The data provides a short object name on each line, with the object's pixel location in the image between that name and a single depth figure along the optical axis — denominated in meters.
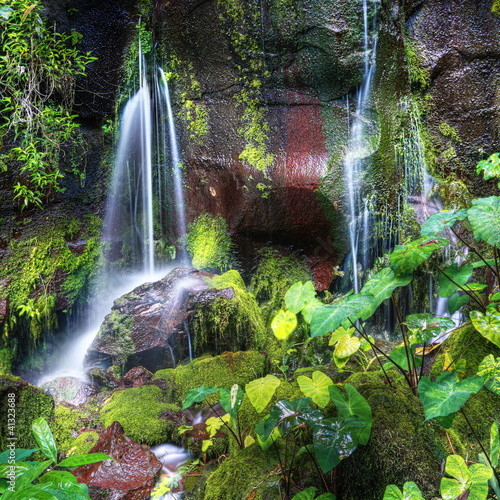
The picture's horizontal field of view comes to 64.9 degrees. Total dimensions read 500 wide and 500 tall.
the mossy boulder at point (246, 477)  1.67
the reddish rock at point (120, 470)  2.39
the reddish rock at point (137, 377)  4.47
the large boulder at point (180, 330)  4.91
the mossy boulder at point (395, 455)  1.43
